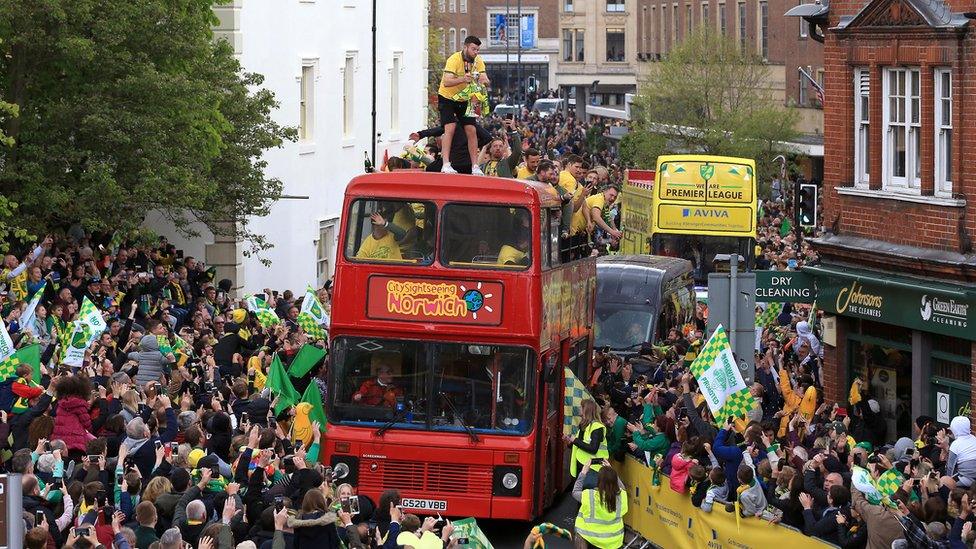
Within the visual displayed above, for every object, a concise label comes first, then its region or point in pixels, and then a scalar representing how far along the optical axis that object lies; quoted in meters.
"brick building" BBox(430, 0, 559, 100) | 137.75
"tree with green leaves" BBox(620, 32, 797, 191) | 59.88
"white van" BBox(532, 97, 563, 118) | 113.29
